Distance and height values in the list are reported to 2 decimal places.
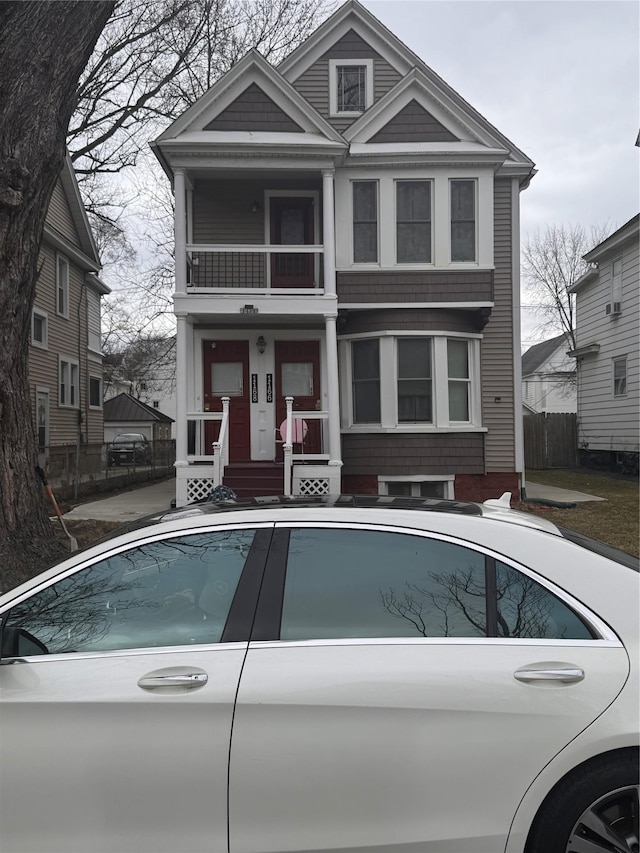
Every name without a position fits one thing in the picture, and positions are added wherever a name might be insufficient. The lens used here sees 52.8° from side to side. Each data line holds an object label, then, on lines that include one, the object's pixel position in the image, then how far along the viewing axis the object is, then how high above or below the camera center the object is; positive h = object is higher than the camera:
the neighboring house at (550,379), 43.69 +3.63
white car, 2.10 -0.99
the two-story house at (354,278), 10.95 +2.90
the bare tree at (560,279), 37.31 +8.94
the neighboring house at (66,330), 19.11 +3.49
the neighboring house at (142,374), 37.97 +4.54
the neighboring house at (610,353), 19.28 +2.55
